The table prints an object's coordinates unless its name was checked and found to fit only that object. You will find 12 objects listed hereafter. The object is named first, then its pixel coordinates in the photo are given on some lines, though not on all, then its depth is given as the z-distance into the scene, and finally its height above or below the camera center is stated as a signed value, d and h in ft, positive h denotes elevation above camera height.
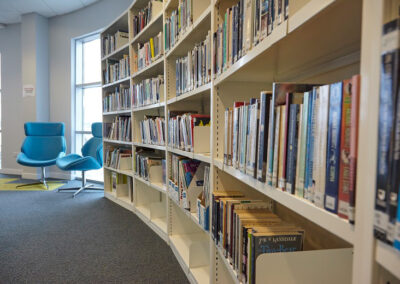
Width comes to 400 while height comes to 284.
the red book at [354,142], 1.50 -0.07
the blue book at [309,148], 1.94 -0.14
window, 15.74 +2.30
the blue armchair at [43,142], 14.49 -0.90
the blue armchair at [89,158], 11.90 -1.59
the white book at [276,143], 2.33 -0.13
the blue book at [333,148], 1.66 -0.12
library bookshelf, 1.36 +0.27
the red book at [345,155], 1.59 -0.16
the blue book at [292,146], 2.12 -0.14
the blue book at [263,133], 2.52 -0.04
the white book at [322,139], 1.78 -0.07
